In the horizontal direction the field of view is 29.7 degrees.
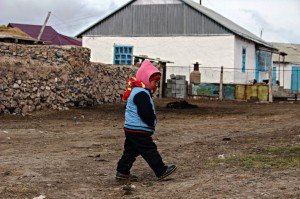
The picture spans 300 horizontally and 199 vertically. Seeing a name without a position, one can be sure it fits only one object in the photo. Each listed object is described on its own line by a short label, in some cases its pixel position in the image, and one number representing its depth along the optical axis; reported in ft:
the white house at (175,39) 101.19
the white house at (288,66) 146.00
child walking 21.76
